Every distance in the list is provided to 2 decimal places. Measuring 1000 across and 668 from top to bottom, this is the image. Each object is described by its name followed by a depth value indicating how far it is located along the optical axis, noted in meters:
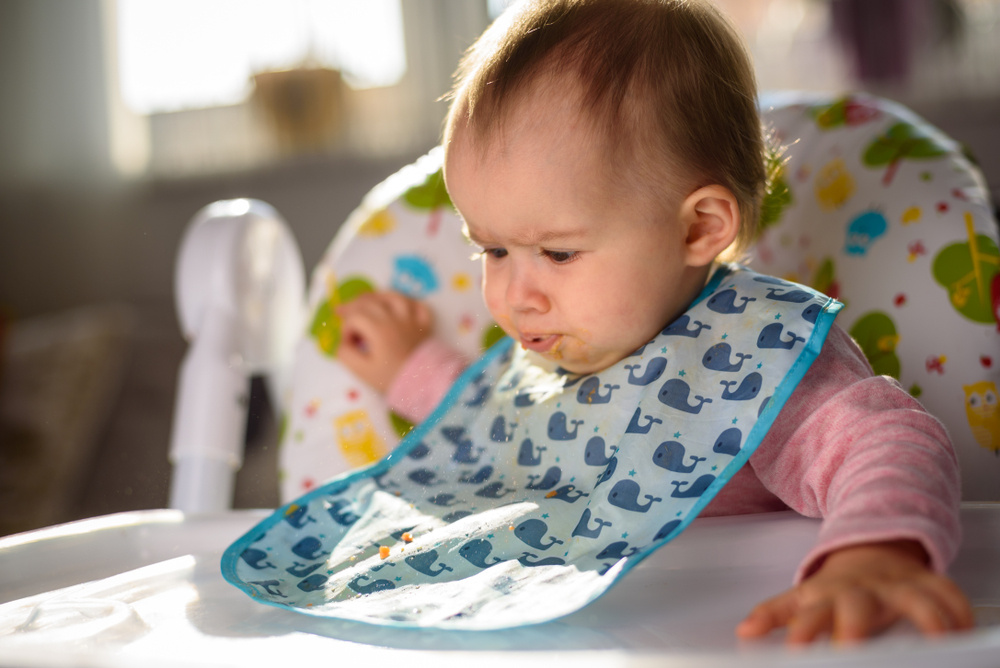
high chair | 0.42
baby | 0.53
